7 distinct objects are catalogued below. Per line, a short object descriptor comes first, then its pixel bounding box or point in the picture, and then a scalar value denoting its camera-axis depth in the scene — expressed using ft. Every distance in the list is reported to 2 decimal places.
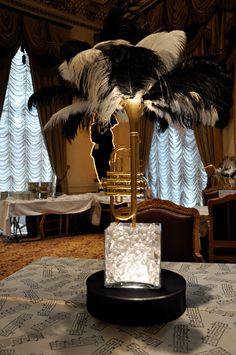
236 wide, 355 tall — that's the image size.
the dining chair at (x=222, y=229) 7.76
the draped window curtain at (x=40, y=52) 17.02
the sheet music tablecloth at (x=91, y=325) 2.29
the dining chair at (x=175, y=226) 5.69
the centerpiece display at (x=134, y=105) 2.59
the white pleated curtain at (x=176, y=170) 18.88
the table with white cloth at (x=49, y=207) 14.52
